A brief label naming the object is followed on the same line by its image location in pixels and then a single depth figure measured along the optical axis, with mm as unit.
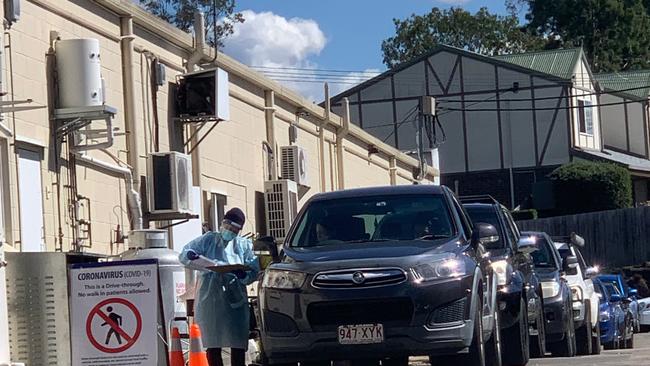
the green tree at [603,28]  74438
